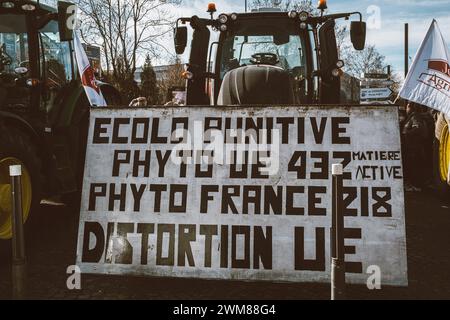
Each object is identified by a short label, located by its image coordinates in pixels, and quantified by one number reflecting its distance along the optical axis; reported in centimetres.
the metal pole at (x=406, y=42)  3256
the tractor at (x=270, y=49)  604
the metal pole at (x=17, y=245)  340
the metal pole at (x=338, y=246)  339
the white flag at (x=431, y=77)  480
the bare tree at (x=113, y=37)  2372
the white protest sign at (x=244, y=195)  379
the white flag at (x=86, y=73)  554
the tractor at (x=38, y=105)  489
